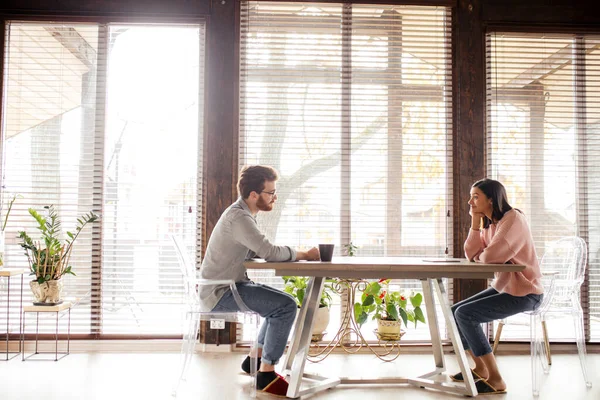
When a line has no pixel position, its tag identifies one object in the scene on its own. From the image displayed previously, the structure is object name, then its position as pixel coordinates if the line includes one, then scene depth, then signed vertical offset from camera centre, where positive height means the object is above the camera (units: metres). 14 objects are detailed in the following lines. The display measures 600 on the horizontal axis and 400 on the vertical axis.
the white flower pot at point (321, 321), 3.60 -0.70
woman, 2.82 -0.38
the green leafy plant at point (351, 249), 3.87 -0.23
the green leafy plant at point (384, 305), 3.60 -0.60
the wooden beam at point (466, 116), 4.05 +0.80
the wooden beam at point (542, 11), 4.19 +1.66
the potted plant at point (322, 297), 3.60 -0.55
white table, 2.55 -0.39
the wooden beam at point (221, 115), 4.00 +0.78
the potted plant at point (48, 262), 3.62 -0.32
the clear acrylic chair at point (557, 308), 2.99 -0.53
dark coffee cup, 2.71 -0.17
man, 2.79 -0.28
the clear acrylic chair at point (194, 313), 2.83 -0.53
